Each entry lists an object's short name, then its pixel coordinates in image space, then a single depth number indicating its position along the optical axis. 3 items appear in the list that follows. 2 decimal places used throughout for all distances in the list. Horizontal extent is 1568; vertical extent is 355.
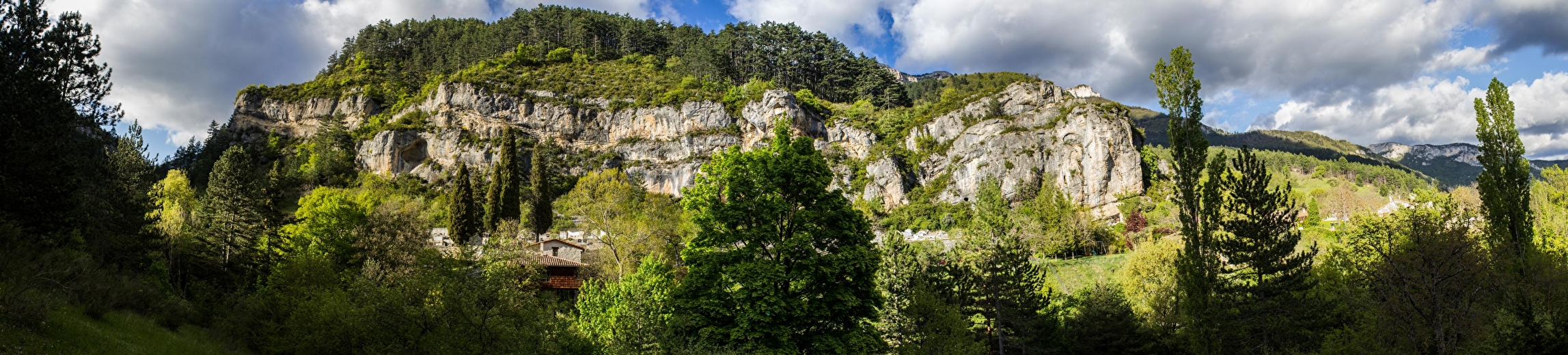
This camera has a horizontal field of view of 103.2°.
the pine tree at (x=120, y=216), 26.92
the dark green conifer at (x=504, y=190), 49.84
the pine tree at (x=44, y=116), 16.95
